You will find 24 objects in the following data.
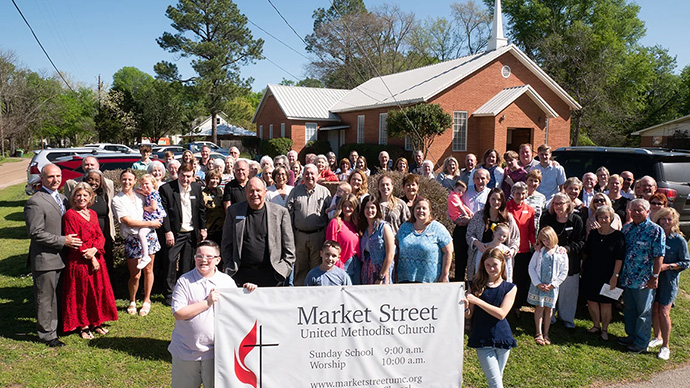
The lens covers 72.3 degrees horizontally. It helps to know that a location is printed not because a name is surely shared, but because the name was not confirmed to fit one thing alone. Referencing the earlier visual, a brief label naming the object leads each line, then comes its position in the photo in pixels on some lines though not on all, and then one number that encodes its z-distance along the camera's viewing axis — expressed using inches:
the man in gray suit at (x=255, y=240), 186.7
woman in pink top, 201.9
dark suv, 358.0
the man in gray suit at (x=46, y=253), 199.9
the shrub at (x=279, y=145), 1307.8
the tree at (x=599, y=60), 1528.1
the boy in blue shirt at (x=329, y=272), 172.6
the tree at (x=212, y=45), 1695.4
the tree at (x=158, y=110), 1838.0
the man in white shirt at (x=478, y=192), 255.6
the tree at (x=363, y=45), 2112.5
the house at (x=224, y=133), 1975.0
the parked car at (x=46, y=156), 583.2
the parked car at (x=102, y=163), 516.1
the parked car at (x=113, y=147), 1127.1
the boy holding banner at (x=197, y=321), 140.8
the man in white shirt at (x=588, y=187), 284.0
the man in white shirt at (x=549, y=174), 317.7
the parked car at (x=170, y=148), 1068.3
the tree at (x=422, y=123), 952.9
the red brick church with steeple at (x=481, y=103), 1003.9
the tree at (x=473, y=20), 2161.7
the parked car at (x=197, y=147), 1267.2
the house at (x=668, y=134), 1333.7
